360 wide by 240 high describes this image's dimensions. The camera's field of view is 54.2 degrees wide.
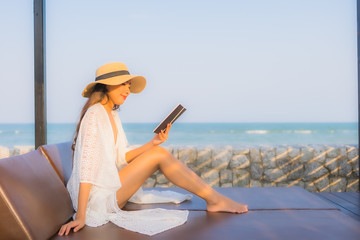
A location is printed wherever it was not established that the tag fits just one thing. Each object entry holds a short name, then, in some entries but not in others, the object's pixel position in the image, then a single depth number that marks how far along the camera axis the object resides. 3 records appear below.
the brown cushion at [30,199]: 1.57
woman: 2.07
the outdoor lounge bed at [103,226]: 1.62
